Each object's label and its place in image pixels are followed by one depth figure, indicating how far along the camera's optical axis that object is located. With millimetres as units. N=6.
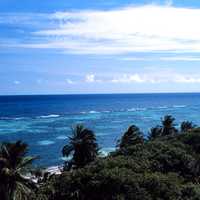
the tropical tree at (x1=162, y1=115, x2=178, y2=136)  94956
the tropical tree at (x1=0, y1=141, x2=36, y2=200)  37875
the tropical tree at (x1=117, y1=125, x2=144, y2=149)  75312
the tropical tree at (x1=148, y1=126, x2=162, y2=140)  90875
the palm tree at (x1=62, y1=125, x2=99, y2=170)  60812
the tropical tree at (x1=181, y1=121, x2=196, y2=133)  102406
